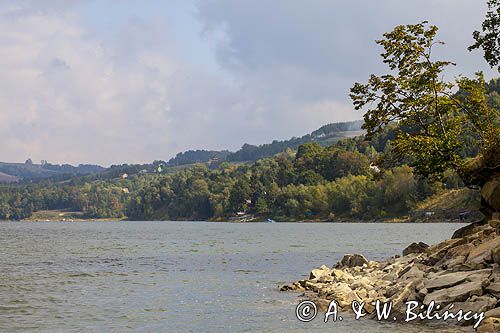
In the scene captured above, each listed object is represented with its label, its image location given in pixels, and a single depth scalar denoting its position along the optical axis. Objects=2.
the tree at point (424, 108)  50.75
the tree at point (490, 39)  50.88
